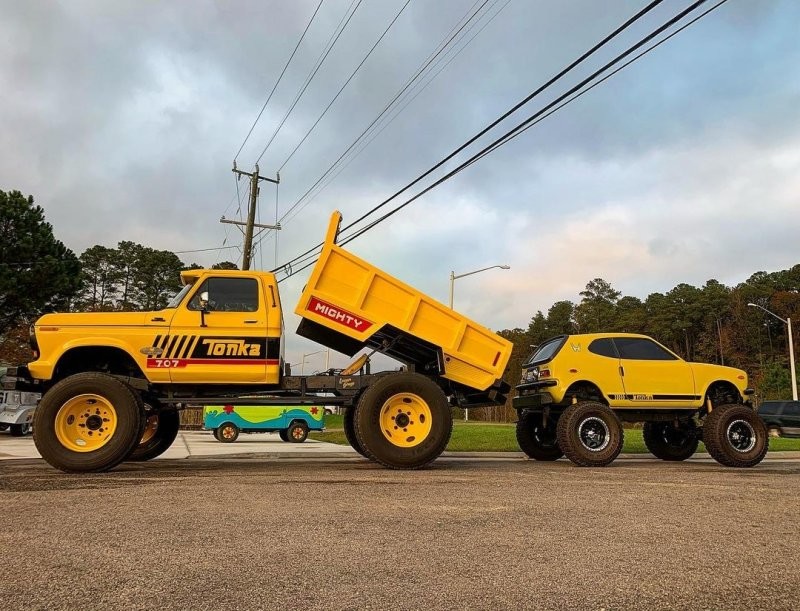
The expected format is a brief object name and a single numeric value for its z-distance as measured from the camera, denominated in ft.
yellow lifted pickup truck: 24.08
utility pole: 88.10
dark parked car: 72.18
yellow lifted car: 29.96
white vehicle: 63.67
